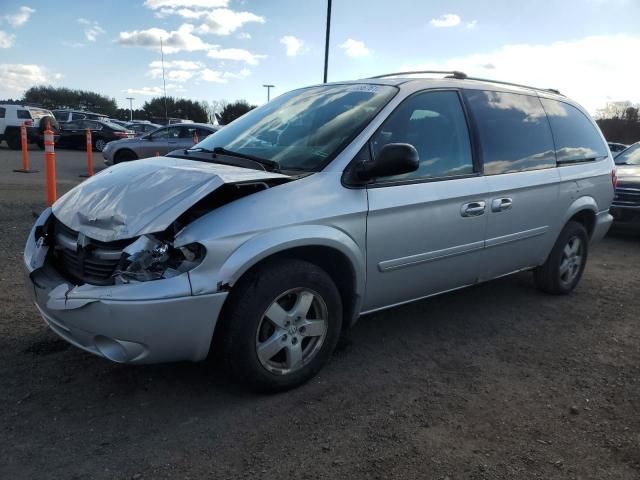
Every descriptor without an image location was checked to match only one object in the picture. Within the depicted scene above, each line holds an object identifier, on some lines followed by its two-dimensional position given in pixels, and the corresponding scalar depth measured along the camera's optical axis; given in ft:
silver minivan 8.27
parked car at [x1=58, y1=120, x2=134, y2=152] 70.26
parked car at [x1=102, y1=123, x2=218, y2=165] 45.52
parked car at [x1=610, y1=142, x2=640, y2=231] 25.03
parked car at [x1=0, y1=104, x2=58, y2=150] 65.41
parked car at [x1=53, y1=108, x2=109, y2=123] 78.69
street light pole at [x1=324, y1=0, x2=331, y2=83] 44.16
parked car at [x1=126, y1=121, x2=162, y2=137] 89.27
